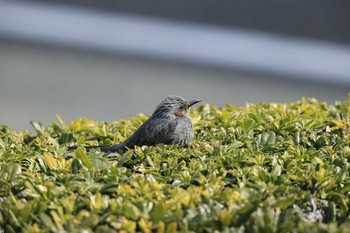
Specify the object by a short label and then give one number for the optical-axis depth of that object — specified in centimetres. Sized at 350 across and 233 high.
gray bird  1089
